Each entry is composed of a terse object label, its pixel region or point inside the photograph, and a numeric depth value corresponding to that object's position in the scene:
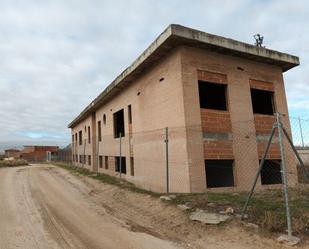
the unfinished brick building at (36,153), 47.66
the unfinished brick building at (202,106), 8.80
